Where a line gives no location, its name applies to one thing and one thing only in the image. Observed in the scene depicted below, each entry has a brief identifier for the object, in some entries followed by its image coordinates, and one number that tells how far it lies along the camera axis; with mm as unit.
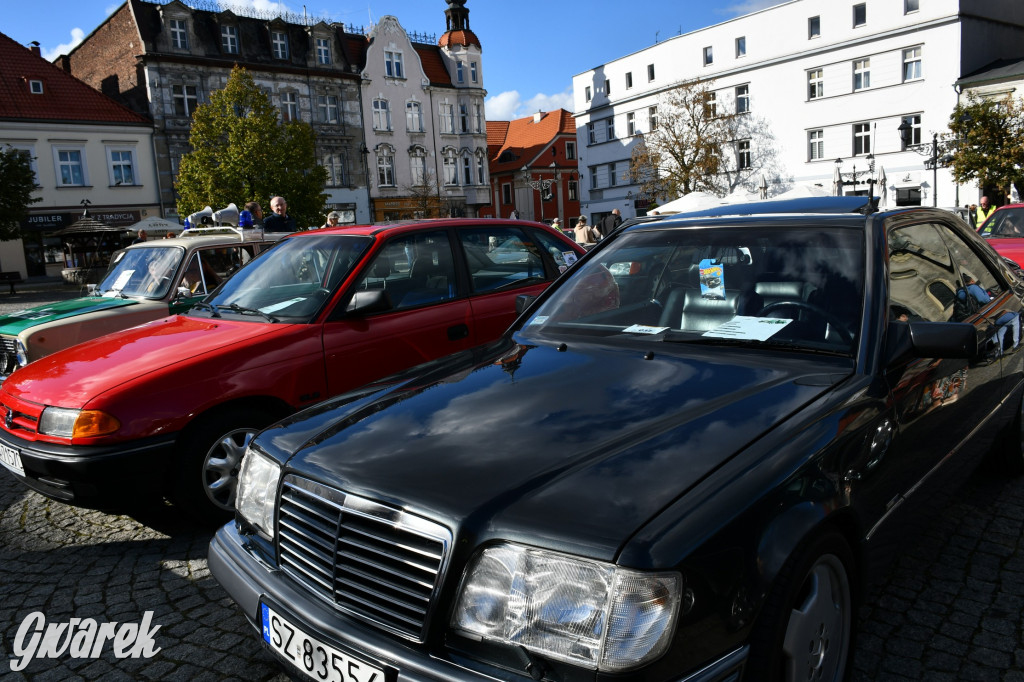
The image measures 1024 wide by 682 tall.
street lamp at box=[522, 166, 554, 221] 30097
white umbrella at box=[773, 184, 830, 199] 19311
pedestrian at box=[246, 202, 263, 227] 9230
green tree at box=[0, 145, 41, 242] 27109
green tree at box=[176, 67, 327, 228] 33094
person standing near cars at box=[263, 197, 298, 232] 8789
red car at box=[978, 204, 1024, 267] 9625
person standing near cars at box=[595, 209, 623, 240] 19852
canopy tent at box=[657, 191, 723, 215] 21281
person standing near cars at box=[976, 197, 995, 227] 13602
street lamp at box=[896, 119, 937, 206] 36006
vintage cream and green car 5848
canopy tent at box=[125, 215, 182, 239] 28002
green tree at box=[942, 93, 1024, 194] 28281
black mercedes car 1636
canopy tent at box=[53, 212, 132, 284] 34188
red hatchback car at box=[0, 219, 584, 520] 3703
